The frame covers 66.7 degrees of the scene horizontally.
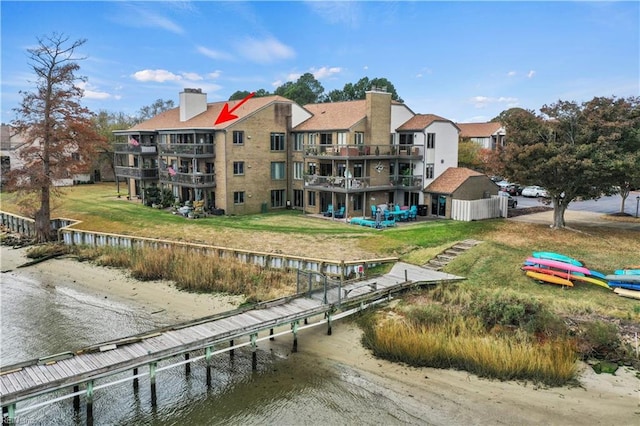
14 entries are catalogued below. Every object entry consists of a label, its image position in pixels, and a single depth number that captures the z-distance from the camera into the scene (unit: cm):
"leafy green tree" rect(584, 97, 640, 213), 2717
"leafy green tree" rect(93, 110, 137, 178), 6531
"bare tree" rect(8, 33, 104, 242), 3431
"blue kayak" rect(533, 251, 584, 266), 2320
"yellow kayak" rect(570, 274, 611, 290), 2142
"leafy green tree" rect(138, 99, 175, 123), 9797
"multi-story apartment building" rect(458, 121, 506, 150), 6865
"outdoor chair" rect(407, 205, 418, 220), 3725
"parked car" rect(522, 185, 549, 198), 5069
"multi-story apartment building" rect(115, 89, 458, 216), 3819
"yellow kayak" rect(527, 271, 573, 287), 2177
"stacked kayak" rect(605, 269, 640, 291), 2090
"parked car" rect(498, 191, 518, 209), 4330
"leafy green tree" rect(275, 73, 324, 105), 8906
